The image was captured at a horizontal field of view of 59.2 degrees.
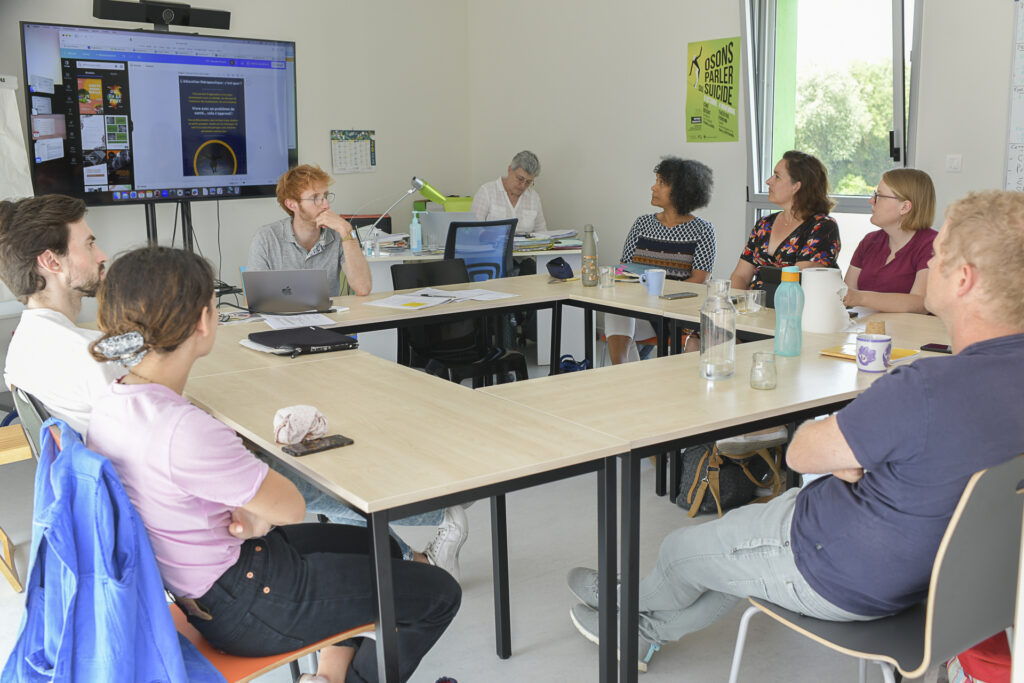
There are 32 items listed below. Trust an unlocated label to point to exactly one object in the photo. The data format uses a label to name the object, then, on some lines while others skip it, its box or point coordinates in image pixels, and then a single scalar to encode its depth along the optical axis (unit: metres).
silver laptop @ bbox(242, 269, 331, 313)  3.29
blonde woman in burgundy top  3.45
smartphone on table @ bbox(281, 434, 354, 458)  1.77
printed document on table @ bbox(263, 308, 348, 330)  3.17
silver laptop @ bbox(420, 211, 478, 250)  5.62
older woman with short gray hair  6.08
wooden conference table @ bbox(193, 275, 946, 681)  1.63
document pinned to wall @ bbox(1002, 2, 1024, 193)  4.06
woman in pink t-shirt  1.44
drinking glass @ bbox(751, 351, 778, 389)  2.20
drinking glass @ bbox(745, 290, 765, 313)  3.21
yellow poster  5.40
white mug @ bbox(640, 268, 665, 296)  3.75
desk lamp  5.35
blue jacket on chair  1.34
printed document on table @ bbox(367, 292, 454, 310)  3.52
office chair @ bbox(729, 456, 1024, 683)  1.44
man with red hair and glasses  3.71
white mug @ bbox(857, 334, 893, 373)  2.36
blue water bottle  2.57
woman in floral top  3.74
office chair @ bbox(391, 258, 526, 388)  4.00
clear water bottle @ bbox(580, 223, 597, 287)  4.01
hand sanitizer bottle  5.60
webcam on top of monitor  5.46
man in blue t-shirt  1.44
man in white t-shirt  2.04
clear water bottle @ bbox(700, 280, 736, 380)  2.36
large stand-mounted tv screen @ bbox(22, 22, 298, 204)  5.15
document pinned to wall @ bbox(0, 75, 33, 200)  4.90
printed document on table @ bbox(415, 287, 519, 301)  3.67
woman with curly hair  4.49
